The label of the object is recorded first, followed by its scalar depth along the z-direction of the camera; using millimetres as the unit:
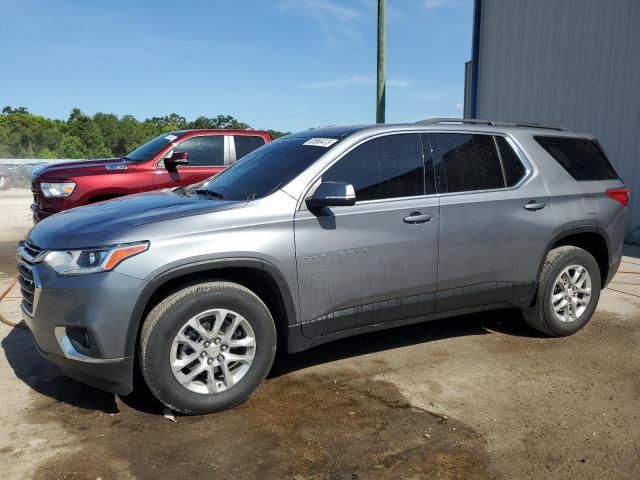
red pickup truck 7484
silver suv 3281
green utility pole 12234
